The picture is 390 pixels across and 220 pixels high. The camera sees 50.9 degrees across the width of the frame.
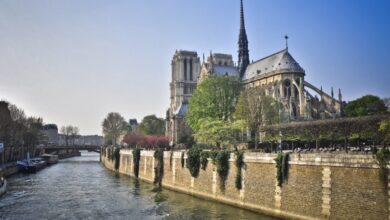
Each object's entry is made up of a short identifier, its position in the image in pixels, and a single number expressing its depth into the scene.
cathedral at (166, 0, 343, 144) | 64.54
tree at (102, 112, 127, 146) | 121.06
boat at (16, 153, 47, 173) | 65.25
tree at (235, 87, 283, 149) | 47.38
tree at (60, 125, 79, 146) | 181.55
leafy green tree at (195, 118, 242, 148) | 49.03
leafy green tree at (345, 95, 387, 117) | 57.28
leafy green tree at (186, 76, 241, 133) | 58.38
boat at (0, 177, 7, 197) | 37.04
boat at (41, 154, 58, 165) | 93.96
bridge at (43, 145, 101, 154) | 115.38
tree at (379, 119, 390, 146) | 21.27
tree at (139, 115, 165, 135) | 114.38
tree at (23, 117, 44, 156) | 84.39
